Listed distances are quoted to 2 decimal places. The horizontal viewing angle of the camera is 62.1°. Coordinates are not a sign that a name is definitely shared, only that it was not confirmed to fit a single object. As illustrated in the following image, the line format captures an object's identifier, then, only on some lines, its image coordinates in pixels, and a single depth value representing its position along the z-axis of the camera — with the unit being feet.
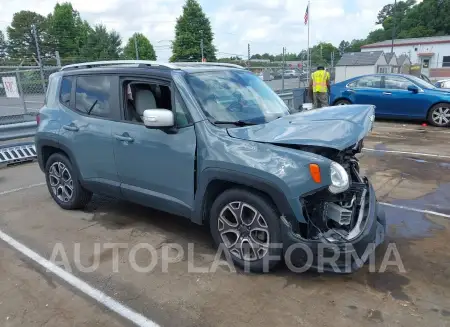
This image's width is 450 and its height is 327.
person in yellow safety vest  37.19
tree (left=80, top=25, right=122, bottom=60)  126.82
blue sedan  35.65
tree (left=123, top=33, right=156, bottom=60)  161.09
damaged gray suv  9.76
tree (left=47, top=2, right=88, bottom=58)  135.44
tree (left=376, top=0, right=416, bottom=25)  347.58
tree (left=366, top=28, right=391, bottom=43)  326.89
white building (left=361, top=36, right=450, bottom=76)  170.40
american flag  77.30
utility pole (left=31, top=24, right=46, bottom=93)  36.99
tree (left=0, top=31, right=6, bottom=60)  122.29
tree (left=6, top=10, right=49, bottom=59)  128.88
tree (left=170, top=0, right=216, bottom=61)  163.22
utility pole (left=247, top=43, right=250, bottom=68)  49.03
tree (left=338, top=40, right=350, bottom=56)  332.39
